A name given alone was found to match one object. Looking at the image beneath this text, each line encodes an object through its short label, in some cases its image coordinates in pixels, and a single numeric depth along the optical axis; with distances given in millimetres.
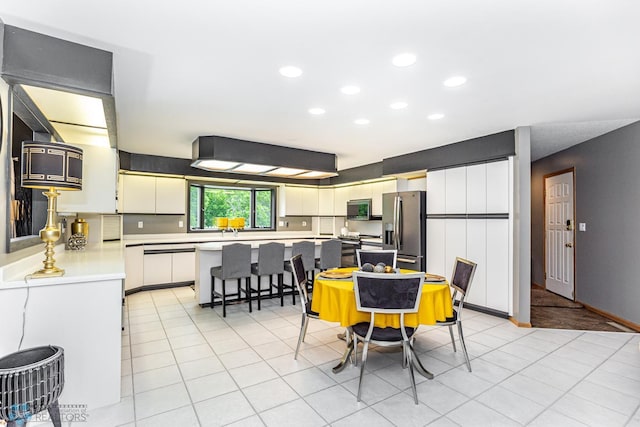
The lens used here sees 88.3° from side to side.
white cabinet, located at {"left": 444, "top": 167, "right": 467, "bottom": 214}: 4617
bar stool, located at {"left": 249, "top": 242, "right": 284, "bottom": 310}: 4539
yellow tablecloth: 2502
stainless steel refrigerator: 5125
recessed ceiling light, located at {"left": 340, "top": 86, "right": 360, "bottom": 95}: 2795
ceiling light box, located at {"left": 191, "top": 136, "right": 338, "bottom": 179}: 4410
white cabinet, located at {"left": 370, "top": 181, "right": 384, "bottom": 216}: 6377
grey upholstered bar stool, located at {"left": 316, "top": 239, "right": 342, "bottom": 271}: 5043
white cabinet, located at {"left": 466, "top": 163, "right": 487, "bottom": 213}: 4371
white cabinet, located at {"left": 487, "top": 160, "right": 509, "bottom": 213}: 4121
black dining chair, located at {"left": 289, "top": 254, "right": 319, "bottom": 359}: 3012
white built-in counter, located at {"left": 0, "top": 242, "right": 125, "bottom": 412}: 1931
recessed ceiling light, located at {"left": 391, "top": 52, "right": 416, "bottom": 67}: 2238
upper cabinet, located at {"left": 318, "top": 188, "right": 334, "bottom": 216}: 7742
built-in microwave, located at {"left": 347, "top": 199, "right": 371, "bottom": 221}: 6518
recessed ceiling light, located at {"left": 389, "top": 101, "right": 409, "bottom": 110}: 3176
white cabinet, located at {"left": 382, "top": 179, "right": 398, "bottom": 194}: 6102
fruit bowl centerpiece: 2904
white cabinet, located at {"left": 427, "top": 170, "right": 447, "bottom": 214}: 4910
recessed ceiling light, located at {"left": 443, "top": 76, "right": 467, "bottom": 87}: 2590
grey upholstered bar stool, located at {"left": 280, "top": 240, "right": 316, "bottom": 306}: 4910
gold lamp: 1954
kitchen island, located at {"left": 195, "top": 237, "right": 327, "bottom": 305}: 4660
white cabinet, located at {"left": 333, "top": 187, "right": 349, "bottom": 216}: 7324
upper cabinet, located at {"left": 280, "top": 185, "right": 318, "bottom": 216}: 7273
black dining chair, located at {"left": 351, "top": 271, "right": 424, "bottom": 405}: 2273
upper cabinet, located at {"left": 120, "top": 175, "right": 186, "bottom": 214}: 5637
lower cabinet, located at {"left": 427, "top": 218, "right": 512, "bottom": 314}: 4145
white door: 5212
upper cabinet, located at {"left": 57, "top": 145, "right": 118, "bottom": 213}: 3332
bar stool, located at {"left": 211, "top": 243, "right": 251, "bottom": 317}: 4230
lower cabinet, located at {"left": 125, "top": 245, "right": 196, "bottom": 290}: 5289
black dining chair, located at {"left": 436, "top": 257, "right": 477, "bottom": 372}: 2771
